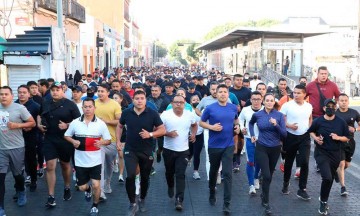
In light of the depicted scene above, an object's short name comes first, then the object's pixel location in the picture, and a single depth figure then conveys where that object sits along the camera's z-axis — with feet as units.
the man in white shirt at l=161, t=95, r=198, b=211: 23.75
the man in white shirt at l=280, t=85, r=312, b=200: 26.66
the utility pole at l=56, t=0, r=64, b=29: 53.62
